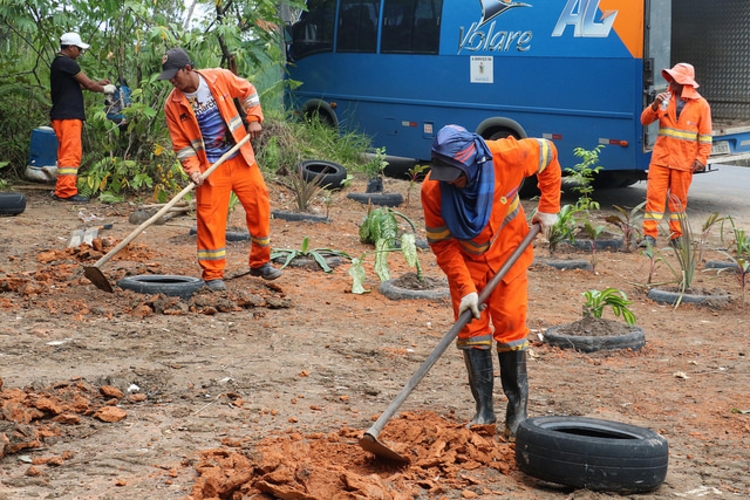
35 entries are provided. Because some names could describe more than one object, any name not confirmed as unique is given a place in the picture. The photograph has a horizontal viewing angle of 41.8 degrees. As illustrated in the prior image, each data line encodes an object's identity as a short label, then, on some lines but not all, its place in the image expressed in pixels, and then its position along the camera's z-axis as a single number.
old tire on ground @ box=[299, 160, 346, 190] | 12.49
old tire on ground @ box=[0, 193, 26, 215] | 10.51
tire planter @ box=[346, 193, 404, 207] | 12.12
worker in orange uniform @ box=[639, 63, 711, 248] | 10.00
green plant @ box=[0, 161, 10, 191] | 12.15
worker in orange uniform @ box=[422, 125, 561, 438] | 4.40
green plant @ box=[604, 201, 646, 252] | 9.52
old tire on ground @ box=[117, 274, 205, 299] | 7.24
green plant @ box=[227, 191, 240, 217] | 10.41
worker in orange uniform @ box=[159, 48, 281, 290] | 7.38
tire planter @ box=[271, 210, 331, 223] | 10.64
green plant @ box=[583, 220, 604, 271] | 9.09
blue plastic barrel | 12.20
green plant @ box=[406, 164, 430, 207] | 12.30
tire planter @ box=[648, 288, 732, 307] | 7.72
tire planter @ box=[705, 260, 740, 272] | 8.87
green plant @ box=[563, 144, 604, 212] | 9.98
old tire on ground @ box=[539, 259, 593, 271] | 9.04
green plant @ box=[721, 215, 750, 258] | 8.22
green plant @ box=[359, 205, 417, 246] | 8.89
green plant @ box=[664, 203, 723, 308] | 7.83
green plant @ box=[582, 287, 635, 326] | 6.40
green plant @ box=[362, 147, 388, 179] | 12.58
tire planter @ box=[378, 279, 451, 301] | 7.59
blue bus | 11.60
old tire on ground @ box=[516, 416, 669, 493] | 3.92
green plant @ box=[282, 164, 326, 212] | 10.84
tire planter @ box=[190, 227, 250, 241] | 9.54
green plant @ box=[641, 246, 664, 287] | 8.30
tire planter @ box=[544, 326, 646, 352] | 6.30
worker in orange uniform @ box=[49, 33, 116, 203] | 11.49
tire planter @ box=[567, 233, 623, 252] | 9.80
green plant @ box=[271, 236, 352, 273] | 8.53
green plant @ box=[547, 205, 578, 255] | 9.09
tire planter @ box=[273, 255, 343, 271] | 8.62
